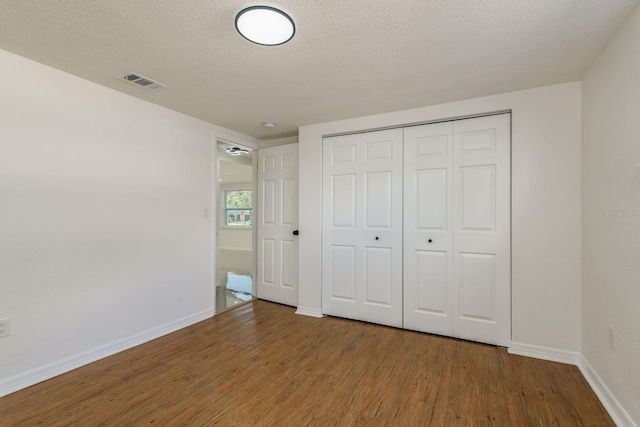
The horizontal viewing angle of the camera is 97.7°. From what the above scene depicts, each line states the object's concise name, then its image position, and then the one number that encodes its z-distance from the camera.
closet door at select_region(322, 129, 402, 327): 3.11
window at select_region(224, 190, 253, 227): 9.51
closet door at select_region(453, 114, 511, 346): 2.61
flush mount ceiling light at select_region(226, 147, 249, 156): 4.79
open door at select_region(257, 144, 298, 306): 3.84
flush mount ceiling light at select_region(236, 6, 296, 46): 1.52
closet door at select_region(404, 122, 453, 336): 2.85
